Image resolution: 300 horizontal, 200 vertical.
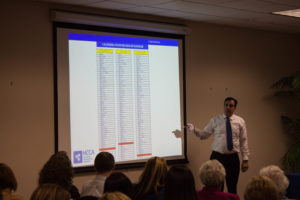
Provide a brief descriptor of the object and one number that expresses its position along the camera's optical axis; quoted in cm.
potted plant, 689
